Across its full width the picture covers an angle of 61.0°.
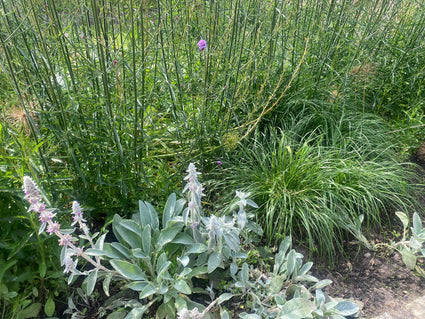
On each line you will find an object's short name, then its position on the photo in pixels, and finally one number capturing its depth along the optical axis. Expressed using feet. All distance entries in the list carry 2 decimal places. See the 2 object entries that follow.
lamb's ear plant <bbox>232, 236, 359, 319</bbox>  4.81
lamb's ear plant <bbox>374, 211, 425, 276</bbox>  5.97
